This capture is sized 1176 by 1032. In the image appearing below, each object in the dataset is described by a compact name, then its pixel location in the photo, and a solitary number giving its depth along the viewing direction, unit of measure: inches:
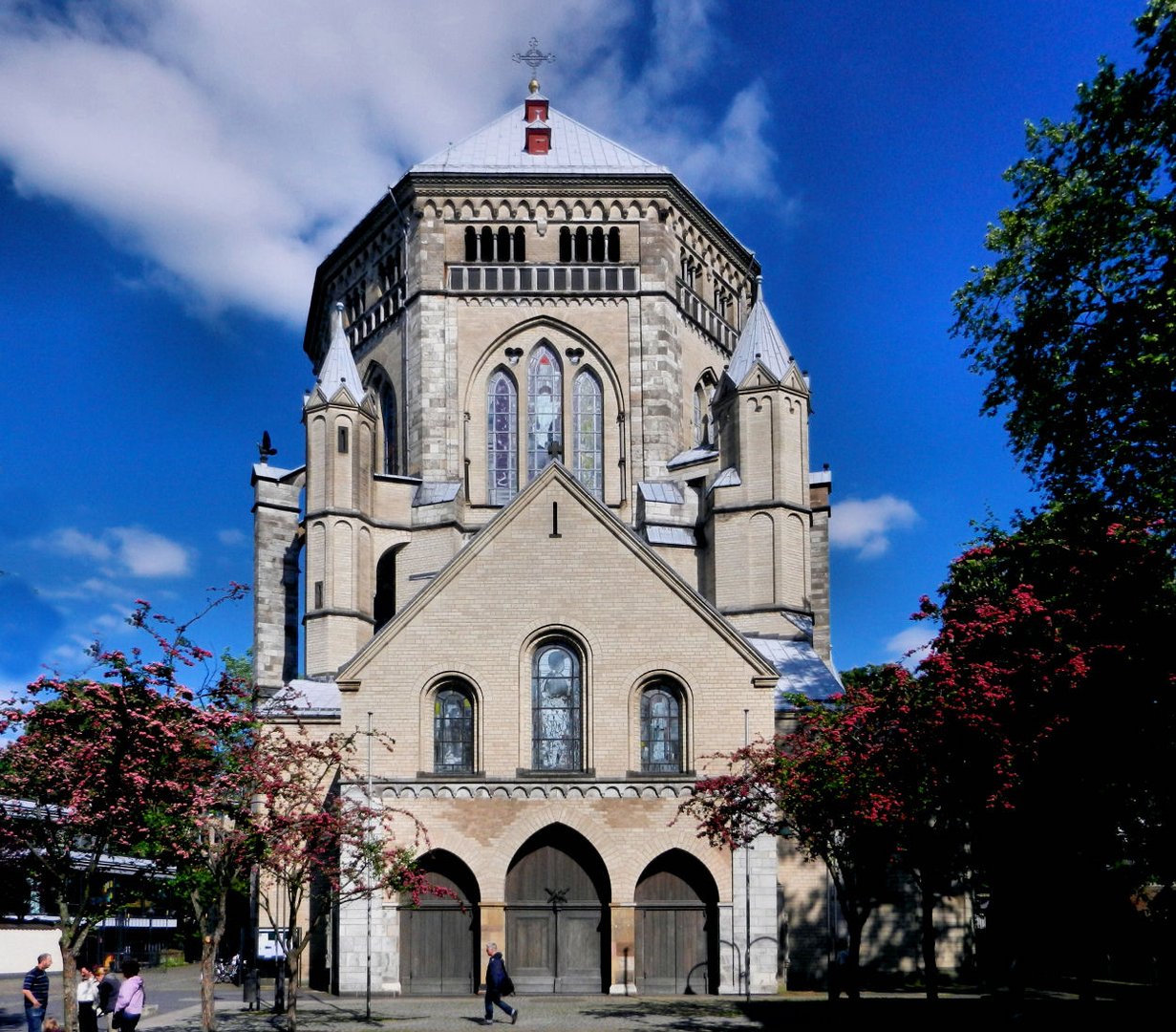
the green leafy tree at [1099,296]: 1005.2
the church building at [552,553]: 1366.9
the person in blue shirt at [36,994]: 920.9
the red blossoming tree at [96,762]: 835.4
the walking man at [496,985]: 1107.3
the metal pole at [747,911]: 1335.4
